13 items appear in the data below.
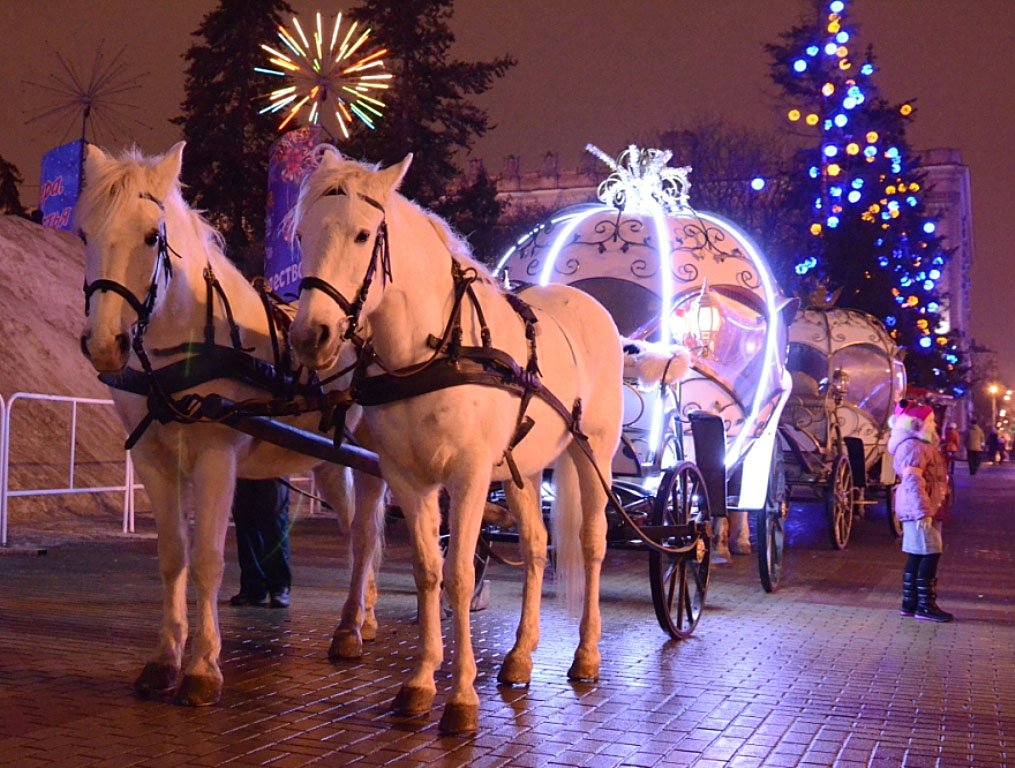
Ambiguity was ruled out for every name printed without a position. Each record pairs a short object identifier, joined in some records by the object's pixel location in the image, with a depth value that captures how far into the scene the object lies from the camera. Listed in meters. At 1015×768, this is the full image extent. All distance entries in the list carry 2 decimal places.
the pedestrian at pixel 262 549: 8.55
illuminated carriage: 9.42
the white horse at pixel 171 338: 4.85
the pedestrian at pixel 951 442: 24.20
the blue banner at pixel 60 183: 23.80
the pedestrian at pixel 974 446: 38.84
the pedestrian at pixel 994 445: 54.18
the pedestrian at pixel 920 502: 9.13
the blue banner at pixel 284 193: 10.41
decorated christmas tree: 29.48
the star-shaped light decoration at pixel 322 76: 13.06
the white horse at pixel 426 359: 4.66
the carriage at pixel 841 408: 14.78
